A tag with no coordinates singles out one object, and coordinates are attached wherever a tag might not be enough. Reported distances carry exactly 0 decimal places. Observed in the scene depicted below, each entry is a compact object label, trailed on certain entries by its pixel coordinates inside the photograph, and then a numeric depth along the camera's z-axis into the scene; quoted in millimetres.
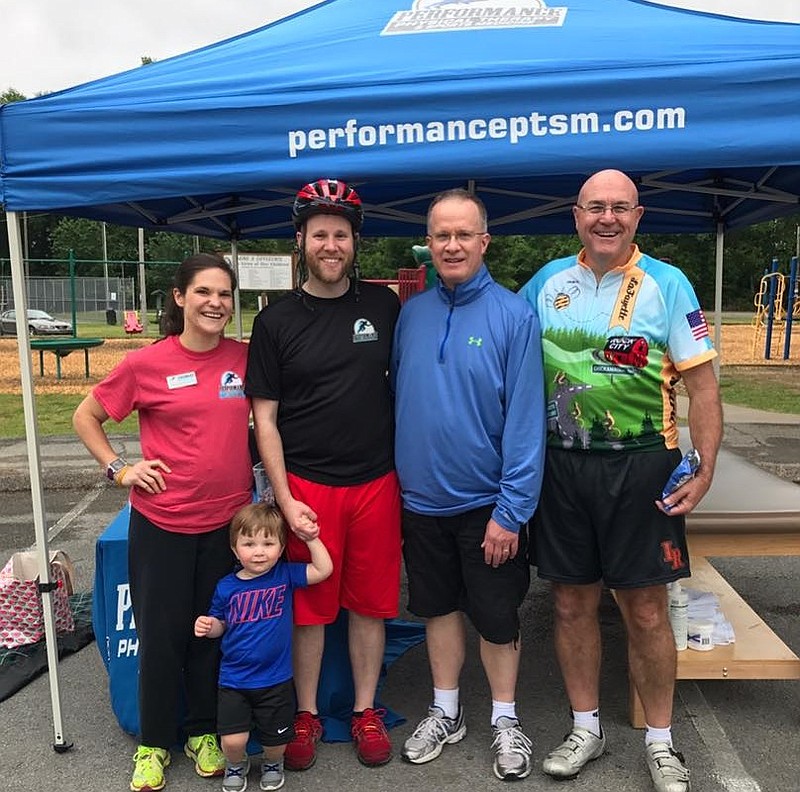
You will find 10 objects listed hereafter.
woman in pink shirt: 2566
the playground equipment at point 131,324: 23609
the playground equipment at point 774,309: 17000
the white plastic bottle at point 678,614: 3045
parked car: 26000
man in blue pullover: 2469
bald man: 2393
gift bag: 3568
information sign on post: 7348
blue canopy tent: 2395
